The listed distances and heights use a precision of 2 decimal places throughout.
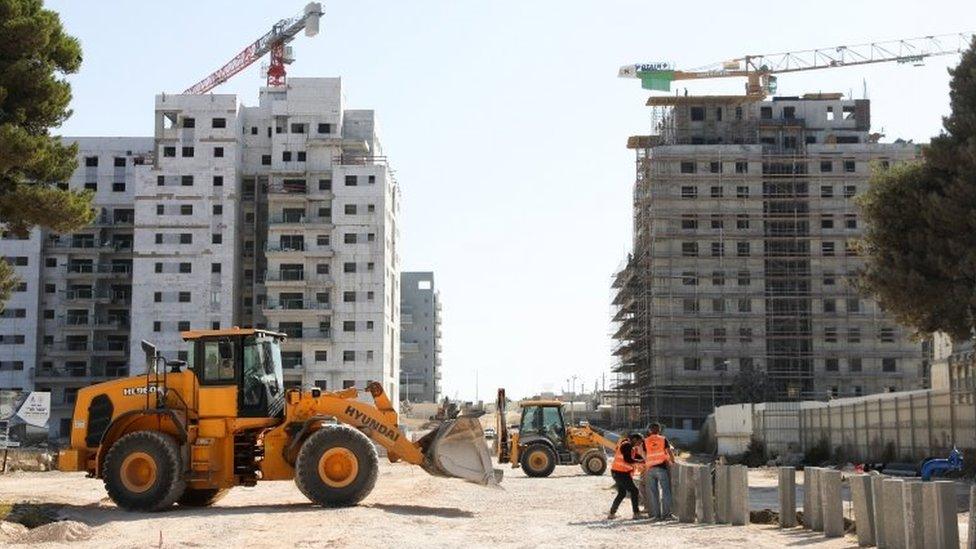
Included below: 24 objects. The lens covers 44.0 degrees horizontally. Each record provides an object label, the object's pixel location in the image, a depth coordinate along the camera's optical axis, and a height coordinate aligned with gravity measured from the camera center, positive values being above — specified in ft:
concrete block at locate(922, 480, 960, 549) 48.88 -5.60
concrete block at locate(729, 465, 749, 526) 67.72 -6.62
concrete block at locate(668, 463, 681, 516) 72.94 -6.41
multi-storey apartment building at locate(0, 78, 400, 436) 323.78 +34.88
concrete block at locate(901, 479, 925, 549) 50.26 -5.71
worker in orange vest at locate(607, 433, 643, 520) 74.95 -5.52
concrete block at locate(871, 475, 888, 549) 54.08 -5.95
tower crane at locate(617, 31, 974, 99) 385.91 +100.91
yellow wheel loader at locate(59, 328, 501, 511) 78.18 -3.41
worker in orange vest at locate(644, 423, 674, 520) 72.49 -5.49
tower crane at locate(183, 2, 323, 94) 397.60 +114.05
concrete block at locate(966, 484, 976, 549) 48.69 -5.98
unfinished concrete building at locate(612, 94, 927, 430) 326.24 +27.24
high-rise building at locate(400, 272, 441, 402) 570.87 +21.81
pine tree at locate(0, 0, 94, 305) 76.64 +17.57
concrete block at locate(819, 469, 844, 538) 61.11 -6.47
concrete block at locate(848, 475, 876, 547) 56.08 -6.13
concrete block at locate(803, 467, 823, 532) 63.57 -6.37
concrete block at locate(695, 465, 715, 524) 68.95 -6.63
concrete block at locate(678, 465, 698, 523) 70.85 -6.71
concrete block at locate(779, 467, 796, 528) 67.00 -6.54
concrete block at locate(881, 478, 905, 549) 52.10 -5.75
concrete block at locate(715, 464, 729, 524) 68.59 -6.44
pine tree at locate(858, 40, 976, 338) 130.41 +16.69
